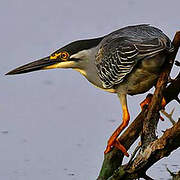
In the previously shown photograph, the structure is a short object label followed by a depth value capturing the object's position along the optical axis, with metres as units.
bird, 7.63
